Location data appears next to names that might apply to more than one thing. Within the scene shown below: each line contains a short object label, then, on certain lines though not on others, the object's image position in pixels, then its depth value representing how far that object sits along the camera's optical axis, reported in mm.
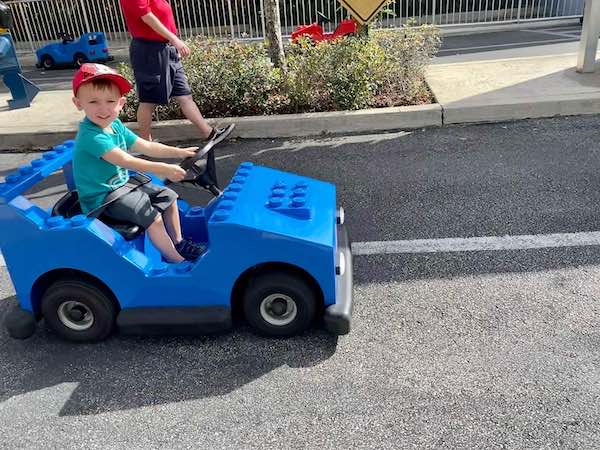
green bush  5613
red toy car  9016
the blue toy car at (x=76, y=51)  11961
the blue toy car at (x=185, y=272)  2480
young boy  2572
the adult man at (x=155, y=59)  4516
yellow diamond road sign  5754
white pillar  5996
